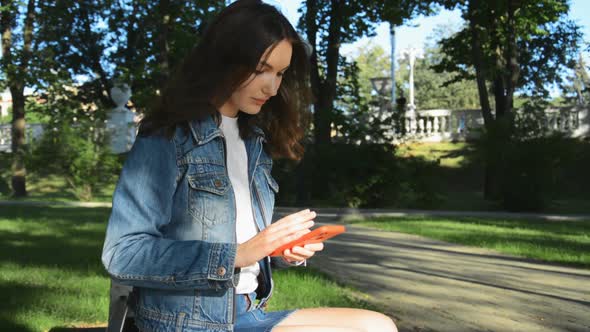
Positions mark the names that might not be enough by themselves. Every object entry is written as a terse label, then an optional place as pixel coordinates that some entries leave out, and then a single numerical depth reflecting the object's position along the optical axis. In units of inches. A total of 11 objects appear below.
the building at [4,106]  2948.1
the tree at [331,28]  767.1
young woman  81.4
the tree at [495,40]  874.8
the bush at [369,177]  692.7
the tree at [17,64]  767.1
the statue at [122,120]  1005.2
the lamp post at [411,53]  2172.7
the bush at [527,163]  672.4
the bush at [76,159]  775.7
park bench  91.3
